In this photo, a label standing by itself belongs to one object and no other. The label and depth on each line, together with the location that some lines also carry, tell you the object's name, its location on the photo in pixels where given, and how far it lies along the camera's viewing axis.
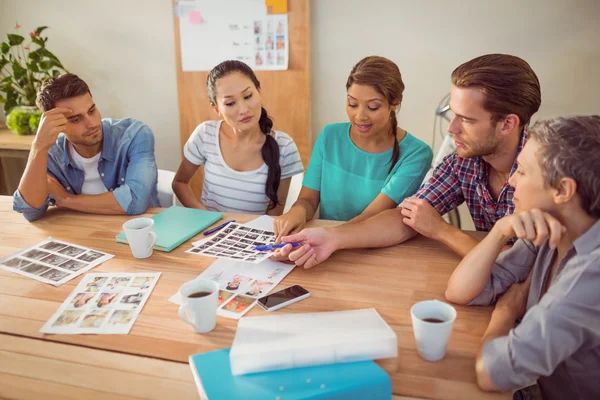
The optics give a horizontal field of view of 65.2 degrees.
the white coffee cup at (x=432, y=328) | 0.84
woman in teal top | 1.58
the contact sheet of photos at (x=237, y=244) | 1.29
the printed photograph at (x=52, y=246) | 1.38
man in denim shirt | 1.61
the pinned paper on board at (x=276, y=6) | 2.71
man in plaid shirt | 1.27
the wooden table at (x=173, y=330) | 0.83
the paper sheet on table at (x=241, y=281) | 1.05
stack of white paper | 0.81
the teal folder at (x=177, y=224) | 1.36
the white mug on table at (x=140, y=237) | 1.26
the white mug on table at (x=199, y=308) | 0.93
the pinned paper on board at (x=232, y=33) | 2.78
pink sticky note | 2.89
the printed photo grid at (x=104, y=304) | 1.00
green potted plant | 2.85
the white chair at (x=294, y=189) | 1.99
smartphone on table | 1.05
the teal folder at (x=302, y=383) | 0.76
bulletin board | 2.74
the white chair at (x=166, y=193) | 2.02
